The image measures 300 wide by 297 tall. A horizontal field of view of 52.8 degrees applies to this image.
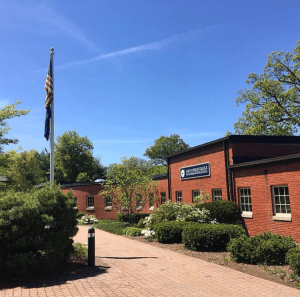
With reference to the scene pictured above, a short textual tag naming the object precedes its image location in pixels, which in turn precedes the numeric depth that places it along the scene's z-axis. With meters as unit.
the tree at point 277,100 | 31.45
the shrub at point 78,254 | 9.49
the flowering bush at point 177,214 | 14.76
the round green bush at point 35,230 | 7.67
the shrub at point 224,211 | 15.23
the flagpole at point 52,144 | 11.31
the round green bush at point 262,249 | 8.80
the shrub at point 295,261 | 7.28
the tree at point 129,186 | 22.69
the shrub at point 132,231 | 16.50
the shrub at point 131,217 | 23.96
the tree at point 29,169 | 43.94
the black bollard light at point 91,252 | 8.98
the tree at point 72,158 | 60.53
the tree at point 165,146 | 70.75
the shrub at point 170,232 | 13.19
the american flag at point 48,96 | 12.36
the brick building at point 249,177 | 13.13
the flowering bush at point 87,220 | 26.08
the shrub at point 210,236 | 11.18
